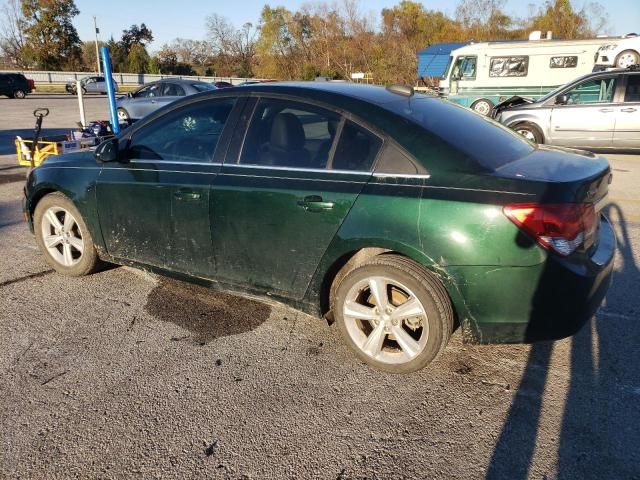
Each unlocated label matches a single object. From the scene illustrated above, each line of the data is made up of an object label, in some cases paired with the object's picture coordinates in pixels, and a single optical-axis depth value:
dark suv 32.50
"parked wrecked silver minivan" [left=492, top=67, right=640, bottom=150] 10.12
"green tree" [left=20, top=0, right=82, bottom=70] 55.06
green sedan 2.51
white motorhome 17.17
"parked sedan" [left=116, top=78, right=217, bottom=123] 15.47
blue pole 9.47
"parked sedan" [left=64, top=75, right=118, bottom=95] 39.25
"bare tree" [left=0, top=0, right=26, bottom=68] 60.28
